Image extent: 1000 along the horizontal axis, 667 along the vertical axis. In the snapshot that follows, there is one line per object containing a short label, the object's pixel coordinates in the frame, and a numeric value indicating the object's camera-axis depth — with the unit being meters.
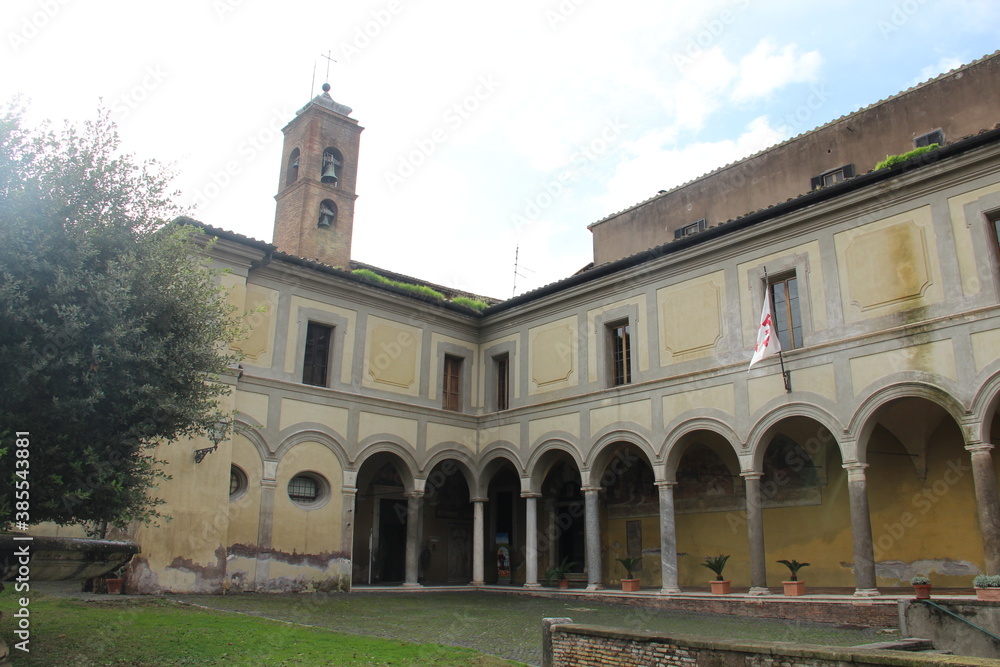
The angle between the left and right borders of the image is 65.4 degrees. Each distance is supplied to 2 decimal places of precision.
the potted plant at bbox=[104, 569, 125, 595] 12.92
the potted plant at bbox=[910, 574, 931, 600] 9.69
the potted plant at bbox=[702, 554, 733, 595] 14.18
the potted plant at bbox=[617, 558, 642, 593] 15.84
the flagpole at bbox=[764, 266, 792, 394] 13.83
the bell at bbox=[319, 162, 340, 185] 23.80
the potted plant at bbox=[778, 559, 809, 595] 13.04
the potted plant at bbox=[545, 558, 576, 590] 17.75
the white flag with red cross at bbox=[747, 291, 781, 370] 13.41
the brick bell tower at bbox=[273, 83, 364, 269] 24.63
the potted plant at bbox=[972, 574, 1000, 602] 9.65
